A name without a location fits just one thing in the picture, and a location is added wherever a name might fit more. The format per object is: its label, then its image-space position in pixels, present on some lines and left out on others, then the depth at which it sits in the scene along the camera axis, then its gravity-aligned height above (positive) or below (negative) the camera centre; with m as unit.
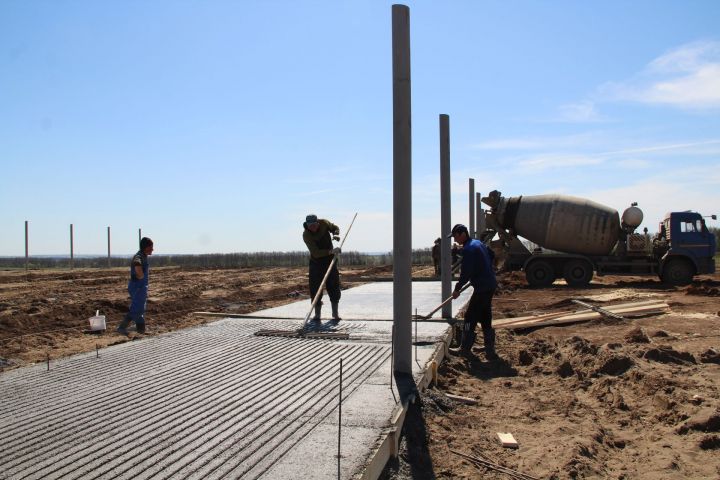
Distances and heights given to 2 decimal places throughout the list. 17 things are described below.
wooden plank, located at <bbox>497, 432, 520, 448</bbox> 4.21 -1.35
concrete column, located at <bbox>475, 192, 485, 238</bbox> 20.89 +1.27
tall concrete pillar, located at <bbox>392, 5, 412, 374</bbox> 5.02 +0.60
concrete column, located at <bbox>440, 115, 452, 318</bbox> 8.53 +0.98
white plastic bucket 9.57 -1.05
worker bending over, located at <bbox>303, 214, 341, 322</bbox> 8.55 -0.02
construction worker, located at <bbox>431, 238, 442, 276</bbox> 20.71 -0.08
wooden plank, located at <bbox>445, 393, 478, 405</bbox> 5.26 -1.30
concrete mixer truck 16.53 +0.26
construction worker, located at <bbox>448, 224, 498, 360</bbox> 7.25 -0.41
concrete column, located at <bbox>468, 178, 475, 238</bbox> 17.45 +1.64
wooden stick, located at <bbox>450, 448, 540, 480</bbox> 3.65 -1.36
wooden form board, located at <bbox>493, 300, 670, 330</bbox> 9.54 -1.05
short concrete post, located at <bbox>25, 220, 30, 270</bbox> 32.97 +0.98
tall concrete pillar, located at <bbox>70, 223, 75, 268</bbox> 36.48 +0.71
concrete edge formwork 3.15 -1.11
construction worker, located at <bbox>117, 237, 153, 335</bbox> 8.60 -0.41
